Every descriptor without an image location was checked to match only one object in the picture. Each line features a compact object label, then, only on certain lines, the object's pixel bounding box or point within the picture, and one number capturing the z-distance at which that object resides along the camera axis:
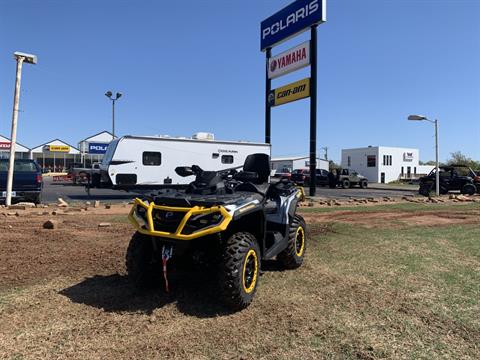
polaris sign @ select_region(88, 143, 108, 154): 45.81
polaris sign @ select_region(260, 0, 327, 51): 20.53
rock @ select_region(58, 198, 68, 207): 12.47
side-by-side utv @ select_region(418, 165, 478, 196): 23.77
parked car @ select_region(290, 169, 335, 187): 32.22
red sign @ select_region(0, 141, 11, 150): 53.09
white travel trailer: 17.64
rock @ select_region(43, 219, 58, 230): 7.92
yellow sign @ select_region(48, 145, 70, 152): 55.34
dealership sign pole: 20.91
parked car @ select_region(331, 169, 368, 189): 32.53
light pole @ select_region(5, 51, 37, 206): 11.84
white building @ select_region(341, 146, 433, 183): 56.38
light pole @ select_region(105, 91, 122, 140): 39.12
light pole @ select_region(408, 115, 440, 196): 23.28
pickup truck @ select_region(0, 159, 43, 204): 13.04
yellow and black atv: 3.91
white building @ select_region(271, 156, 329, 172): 56.06
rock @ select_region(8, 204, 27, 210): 11.18
